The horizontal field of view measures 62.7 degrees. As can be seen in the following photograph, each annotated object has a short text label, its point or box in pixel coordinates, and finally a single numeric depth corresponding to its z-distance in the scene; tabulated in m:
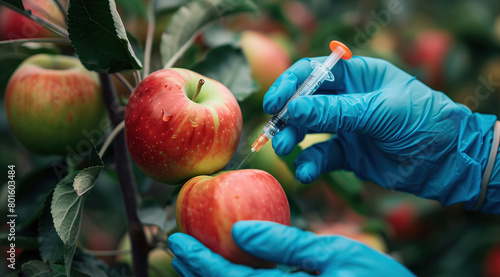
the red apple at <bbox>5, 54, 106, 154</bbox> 0.78
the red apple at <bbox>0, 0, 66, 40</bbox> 0.89
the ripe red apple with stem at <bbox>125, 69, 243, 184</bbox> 0.60
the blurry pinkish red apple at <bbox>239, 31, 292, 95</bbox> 1.13
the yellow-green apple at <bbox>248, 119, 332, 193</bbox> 1.04
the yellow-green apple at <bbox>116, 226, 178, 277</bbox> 1.01
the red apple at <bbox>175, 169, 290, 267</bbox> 0.57
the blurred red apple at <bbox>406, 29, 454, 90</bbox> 1.72
